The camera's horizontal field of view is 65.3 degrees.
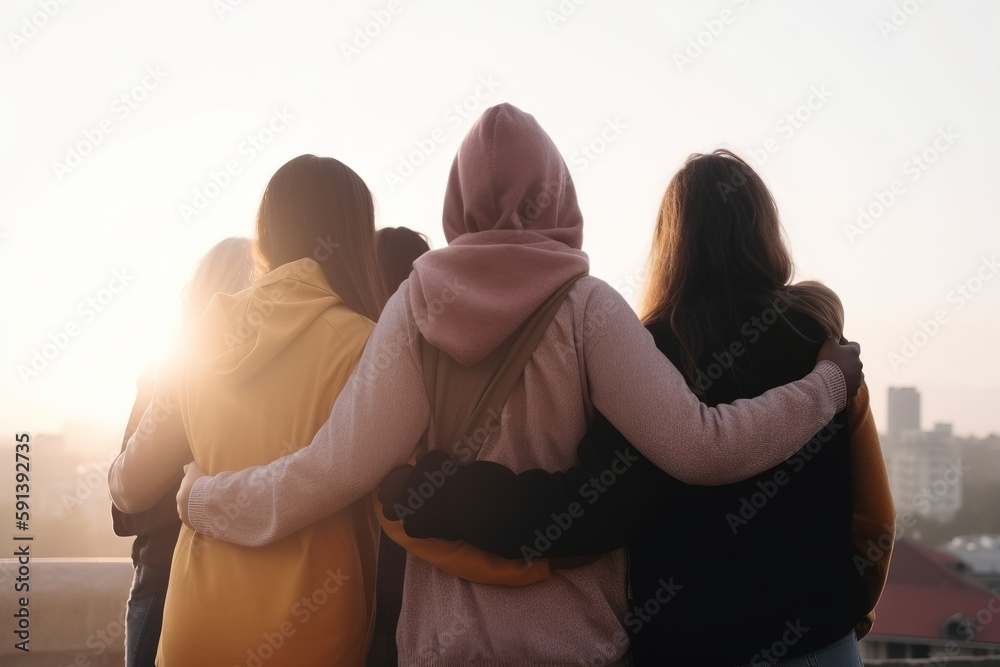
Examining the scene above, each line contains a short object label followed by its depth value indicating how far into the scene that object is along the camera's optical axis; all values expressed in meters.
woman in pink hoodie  1.60
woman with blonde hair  2.38
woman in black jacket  1.61
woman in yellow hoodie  1.78
